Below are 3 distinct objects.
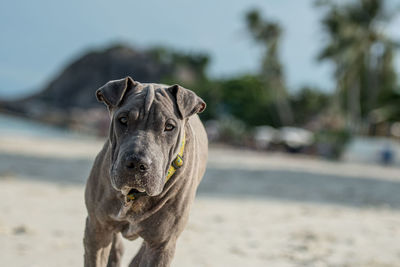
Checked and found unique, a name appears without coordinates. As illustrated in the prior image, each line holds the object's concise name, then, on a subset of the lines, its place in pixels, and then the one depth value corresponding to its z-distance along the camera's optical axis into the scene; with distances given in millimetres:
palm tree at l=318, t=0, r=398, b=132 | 33094
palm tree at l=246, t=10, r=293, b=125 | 40500
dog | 2221
